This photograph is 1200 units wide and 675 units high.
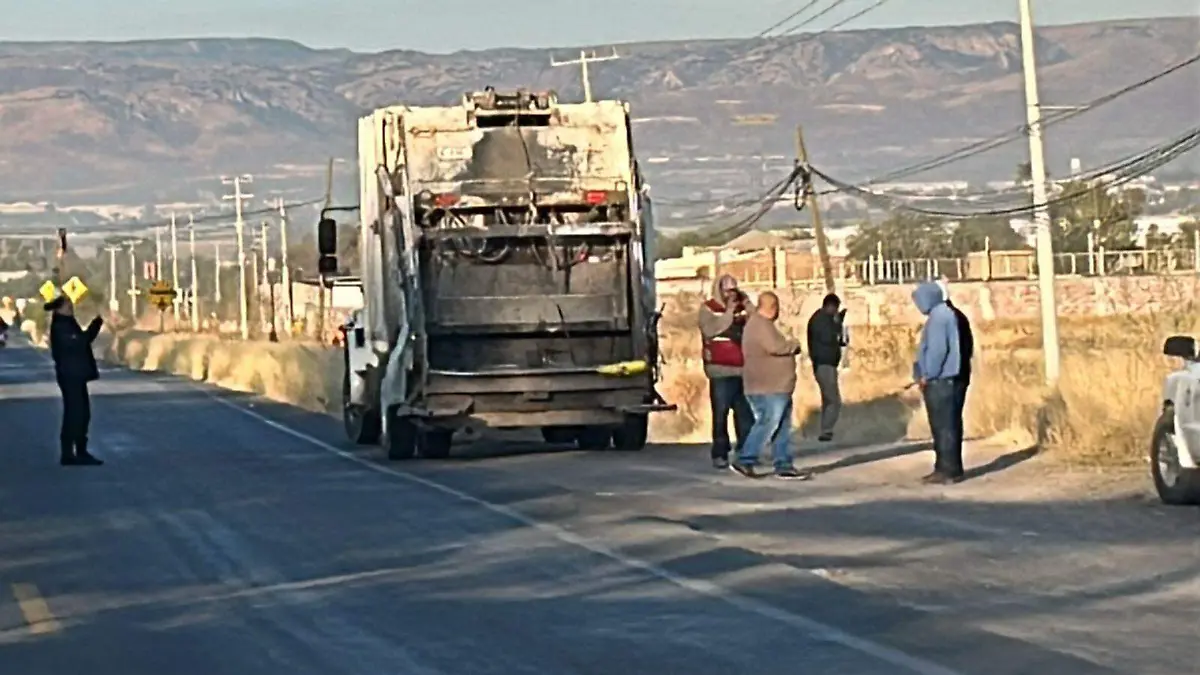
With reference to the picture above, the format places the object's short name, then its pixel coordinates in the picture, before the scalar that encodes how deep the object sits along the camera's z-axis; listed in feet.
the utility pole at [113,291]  510.42
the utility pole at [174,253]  427.62
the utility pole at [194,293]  410.76
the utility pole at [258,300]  422.00
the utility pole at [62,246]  277.44
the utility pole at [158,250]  536.50
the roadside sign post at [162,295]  316.19
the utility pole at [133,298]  484.54
